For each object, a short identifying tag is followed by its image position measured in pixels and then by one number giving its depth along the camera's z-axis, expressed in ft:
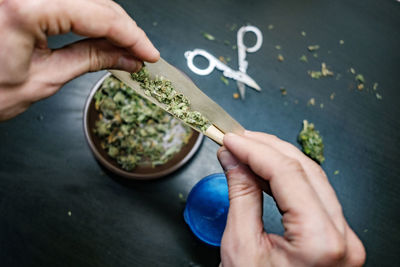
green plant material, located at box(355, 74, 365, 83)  1.38
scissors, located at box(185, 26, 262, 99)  1.33
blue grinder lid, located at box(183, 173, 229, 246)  1.18
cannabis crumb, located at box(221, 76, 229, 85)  1.33
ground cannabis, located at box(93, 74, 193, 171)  1.24
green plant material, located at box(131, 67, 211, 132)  1.02
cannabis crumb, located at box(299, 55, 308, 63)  1.37
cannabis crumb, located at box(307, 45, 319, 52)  1.38
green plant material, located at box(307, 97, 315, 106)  1.34
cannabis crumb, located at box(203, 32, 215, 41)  1.36
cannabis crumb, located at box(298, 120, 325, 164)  1.27
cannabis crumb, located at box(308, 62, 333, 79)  1.36
